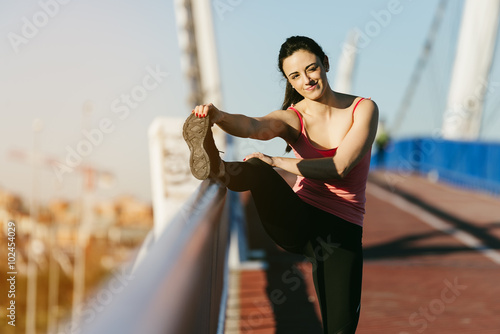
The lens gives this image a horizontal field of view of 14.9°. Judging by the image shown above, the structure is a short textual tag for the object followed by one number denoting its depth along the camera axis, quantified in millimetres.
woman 7110
